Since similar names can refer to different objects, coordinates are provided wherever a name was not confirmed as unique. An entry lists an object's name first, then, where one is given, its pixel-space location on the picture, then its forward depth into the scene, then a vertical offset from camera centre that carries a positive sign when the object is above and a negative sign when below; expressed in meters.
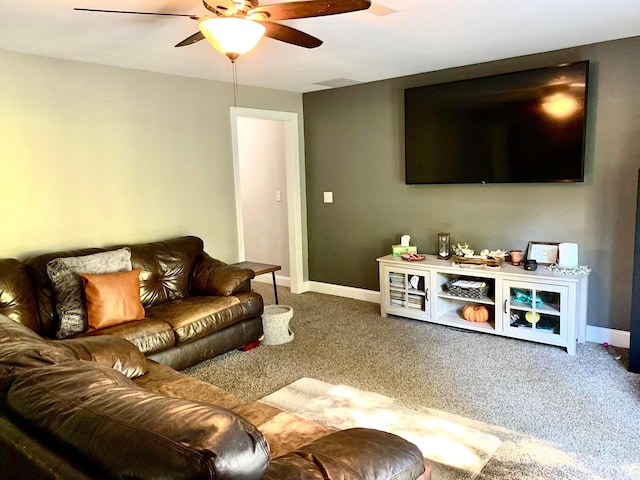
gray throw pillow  3.22 -0.62
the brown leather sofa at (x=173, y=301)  3.20 -0.82
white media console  3.73 -0.97
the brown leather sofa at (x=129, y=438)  0.98 -0.53
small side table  4.55 -0.74
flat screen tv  3.83 +0.46
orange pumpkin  4.28 -1.13
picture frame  4.09 -0.59
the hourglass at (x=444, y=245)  4.64 -0.58
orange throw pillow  3.21 -0.71
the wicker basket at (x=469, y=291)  4.19 -0.92
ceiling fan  2.16 +0.78
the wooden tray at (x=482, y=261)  4.16 -0.67
